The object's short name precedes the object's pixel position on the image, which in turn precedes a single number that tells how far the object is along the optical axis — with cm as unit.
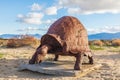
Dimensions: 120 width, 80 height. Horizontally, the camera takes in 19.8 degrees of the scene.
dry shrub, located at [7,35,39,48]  2245
